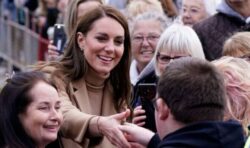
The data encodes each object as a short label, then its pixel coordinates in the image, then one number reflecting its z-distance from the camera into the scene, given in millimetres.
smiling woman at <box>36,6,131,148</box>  5488
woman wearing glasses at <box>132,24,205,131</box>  6359
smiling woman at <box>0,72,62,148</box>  4762
